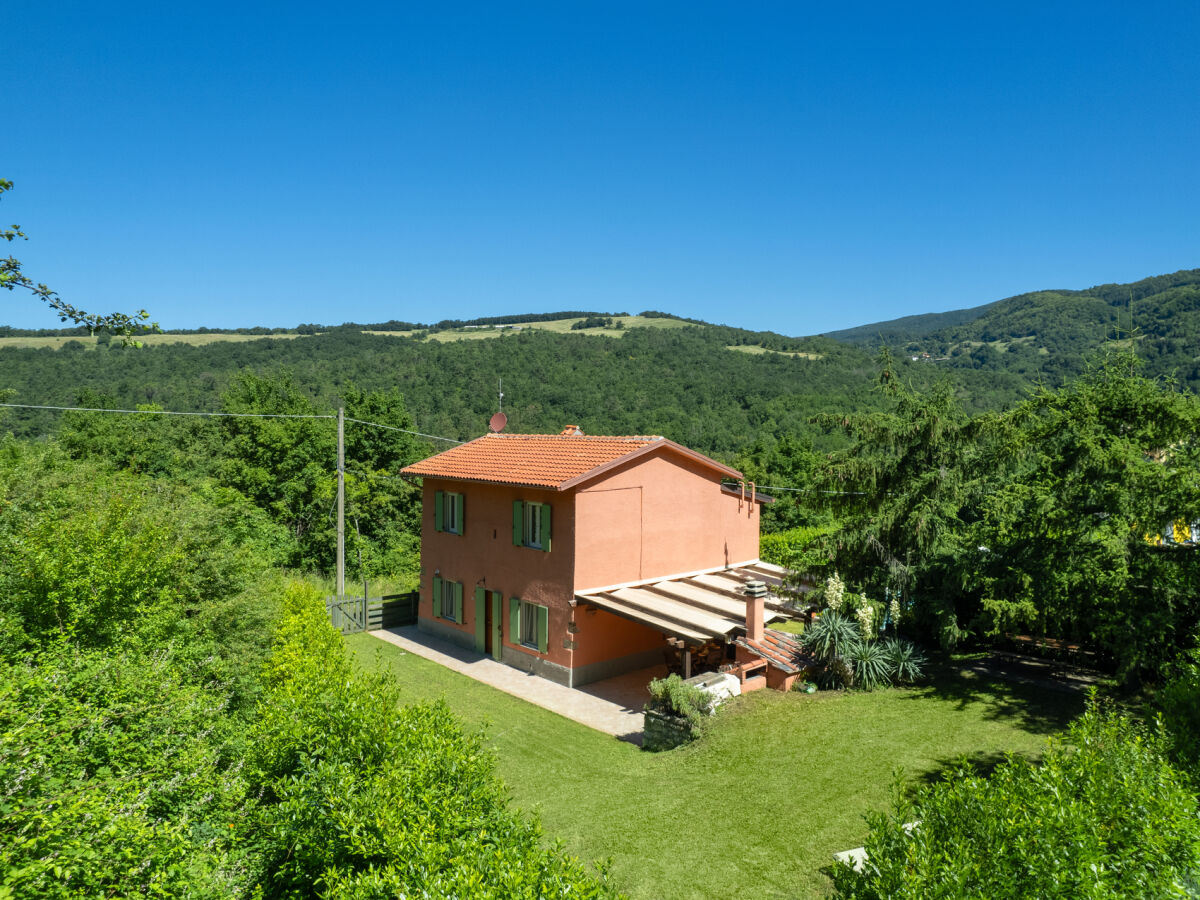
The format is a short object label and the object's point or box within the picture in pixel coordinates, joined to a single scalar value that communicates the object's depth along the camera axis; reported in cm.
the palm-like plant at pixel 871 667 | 1402
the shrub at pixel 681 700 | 1284
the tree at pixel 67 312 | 604
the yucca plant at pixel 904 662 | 1409
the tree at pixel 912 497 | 1452
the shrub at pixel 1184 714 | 627
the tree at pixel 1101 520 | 1146
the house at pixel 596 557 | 1678
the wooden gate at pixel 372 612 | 2327
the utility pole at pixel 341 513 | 2375
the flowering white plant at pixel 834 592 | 1456
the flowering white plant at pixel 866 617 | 1405
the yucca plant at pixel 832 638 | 1429
